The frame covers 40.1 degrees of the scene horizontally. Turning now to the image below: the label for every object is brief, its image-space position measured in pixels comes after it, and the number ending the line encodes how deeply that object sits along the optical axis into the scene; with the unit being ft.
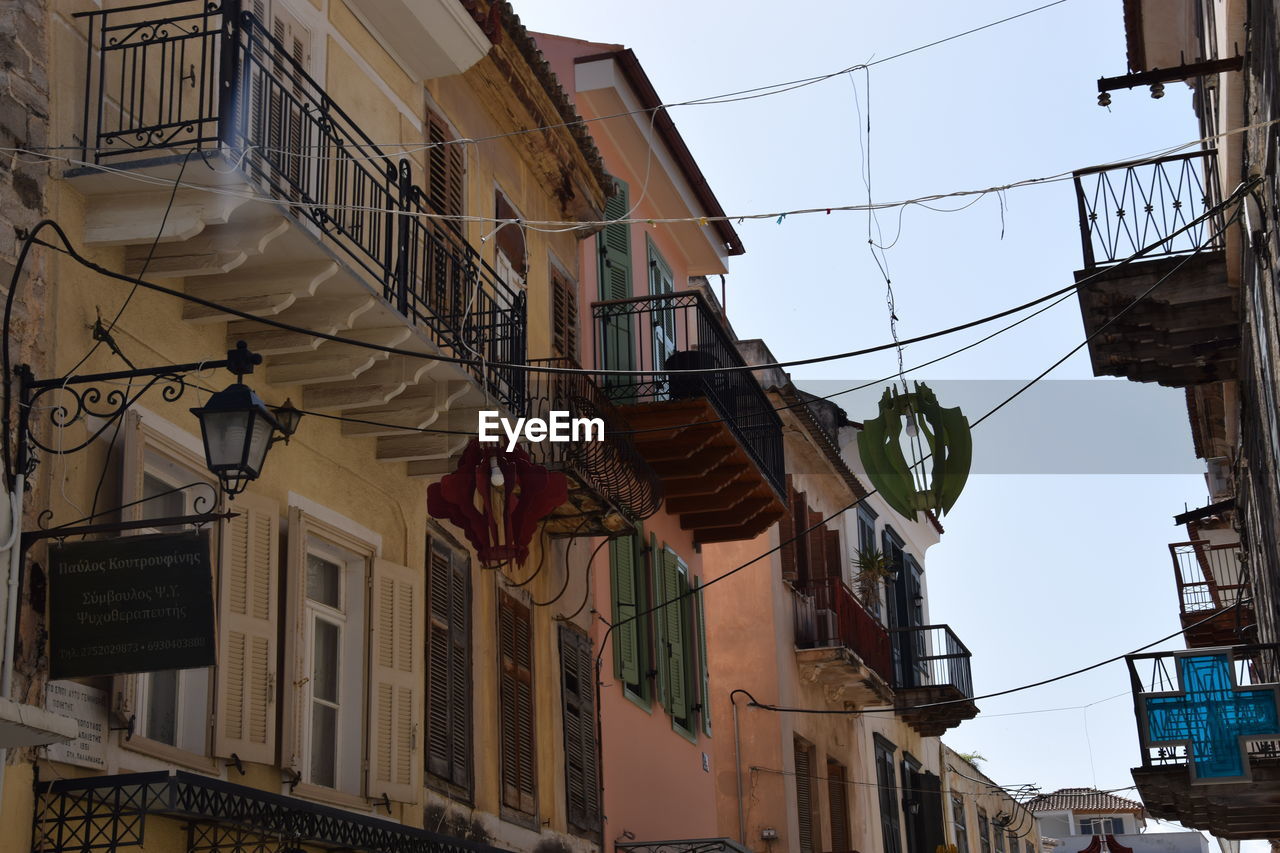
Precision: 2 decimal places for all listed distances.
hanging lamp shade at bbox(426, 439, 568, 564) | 33.60
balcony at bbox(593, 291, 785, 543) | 52.65
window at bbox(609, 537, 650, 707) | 51.72
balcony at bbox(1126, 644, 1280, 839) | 47.98
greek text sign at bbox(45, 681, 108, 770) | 23.72
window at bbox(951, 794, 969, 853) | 102.94
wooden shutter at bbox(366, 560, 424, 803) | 33.81
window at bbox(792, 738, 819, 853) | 70.03
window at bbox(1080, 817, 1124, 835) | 199.31
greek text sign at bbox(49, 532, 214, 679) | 23.20
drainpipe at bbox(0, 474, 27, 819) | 22.34
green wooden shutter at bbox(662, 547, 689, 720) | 56.39
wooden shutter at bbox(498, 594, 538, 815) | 41.01
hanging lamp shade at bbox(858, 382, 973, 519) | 30.27
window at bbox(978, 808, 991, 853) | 114.68
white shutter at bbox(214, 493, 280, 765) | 28.50
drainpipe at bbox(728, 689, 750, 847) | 65.62
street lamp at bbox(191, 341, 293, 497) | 24.53
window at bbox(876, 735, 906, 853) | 84.38
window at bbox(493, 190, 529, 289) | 45.39
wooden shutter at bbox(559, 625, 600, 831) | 45.34
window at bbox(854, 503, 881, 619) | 85.40
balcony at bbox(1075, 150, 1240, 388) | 42.96
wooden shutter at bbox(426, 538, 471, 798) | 36.83
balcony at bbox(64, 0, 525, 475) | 26.40
